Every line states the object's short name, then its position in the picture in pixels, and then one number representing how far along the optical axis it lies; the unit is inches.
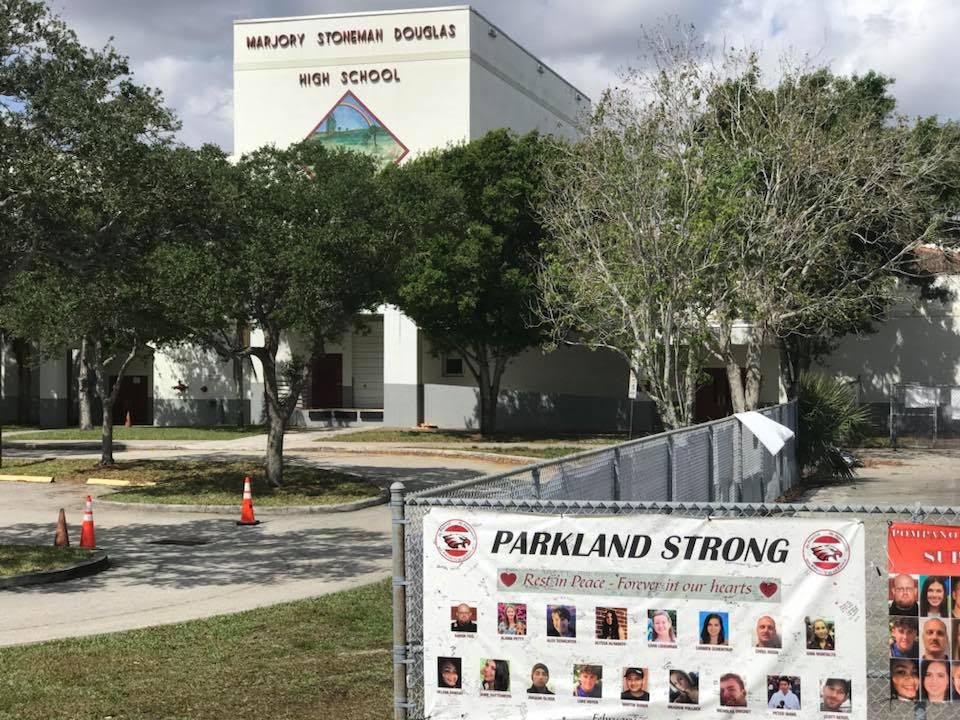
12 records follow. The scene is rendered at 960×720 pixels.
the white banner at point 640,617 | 240.5
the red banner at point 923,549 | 233.3
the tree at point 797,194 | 941.2
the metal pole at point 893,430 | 1517.0
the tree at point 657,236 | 788.6
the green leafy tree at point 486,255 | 1460.4
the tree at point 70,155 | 554.6
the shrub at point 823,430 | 1051.9
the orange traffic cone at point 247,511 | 756.0
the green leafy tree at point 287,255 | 807.1
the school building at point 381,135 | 1774.1
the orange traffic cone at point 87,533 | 637.3
